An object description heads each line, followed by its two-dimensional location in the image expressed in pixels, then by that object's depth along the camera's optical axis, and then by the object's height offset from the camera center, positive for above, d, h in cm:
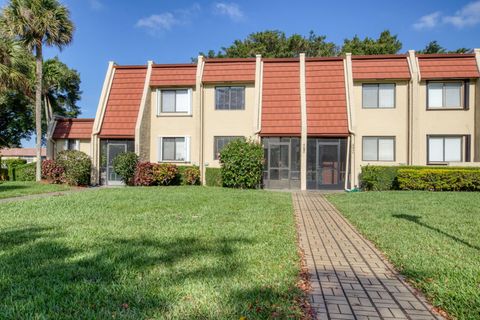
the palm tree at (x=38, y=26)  2092 +835
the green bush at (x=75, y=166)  1992 -44
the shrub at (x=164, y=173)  1991 -83
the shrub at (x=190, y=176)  2066 -103
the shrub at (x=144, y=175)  1983 -95
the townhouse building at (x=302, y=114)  1995 +285
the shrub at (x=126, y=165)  2011 -38
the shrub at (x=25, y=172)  2328 -95
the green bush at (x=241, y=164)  1891 -26
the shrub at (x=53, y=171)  2061 -78
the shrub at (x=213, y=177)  2000 -106
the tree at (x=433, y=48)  3806 +1267
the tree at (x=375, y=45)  3691 +1287
